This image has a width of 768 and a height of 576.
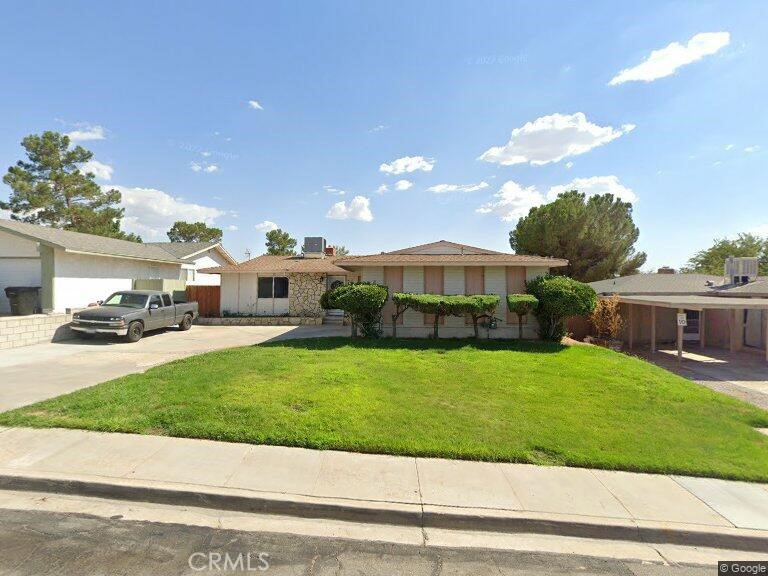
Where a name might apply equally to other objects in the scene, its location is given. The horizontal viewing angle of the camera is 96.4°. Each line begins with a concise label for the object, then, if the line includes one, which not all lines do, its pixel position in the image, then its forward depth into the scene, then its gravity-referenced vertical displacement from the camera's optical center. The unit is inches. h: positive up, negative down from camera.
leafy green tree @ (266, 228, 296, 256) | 1966.0 +277.4
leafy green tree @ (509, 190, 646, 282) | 908.2 +153.3
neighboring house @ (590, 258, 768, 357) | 514.3 -29.0
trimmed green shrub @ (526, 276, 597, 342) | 432.1 -12.3
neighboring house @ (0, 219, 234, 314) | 490.6 +39.0
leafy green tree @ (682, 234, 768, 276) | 1307.8 +160.9
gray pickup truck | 436.5 -35.6
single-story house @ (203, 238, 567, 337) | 487.5 +26.1
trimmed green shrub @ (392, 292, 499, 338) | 448.5 -16.8
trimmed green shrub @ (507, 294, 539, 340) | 438.0 -15.0
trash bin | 486.3 -14.8
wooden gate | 687.7 -14.6
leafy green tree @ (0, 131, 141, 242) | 984.9 +295.1
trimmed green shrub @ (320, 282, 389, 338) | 447.5 -14.9
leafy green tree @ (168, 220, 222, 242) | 1839.3 +309.5
